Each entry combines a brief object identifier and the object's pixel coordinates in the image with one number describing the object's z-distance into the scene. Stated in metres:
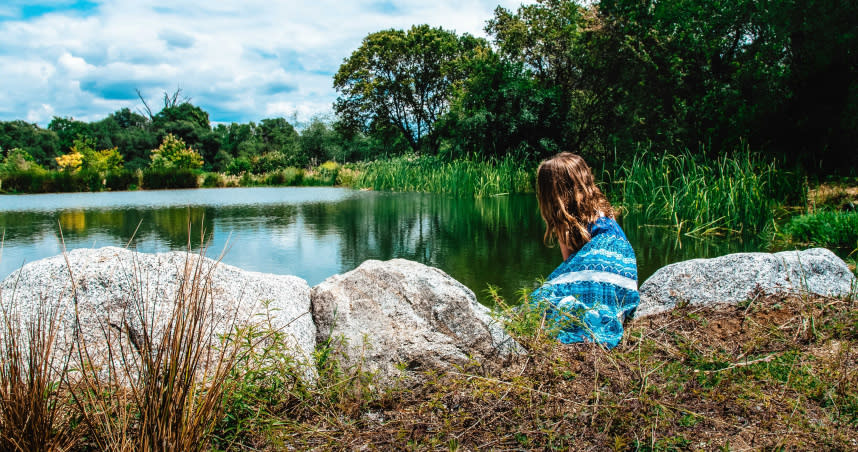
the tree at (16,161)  17.73
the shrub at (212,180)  17.77
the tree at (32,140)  26.95
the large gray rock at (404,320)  2.05
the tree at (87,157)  25.09
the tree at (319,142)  30.02
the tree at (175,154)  28.09
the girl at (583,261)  2.37
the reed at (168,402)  1.39
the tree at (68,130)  30.16
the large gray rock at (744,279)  2.88
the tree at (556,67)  16.73
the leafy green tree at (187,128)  33.31
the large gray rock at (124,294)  2.07
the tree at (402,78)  25.67
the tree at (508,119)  16.19
